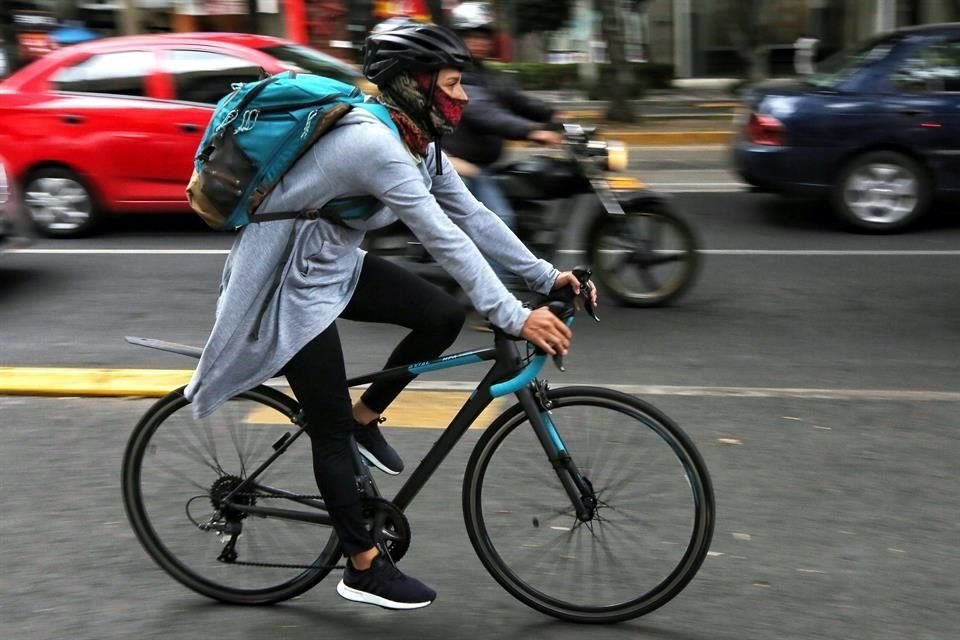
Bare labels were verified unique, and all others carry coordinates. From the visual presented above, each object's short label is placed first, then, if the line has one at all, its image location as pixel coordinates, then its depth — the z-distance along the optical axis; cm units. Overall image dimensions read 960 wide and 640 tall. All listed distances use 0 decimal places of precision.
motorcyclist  636
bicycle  321
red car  919
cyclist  296
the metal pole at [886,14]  2194
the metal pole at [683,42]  2361
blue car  916
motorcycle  685
